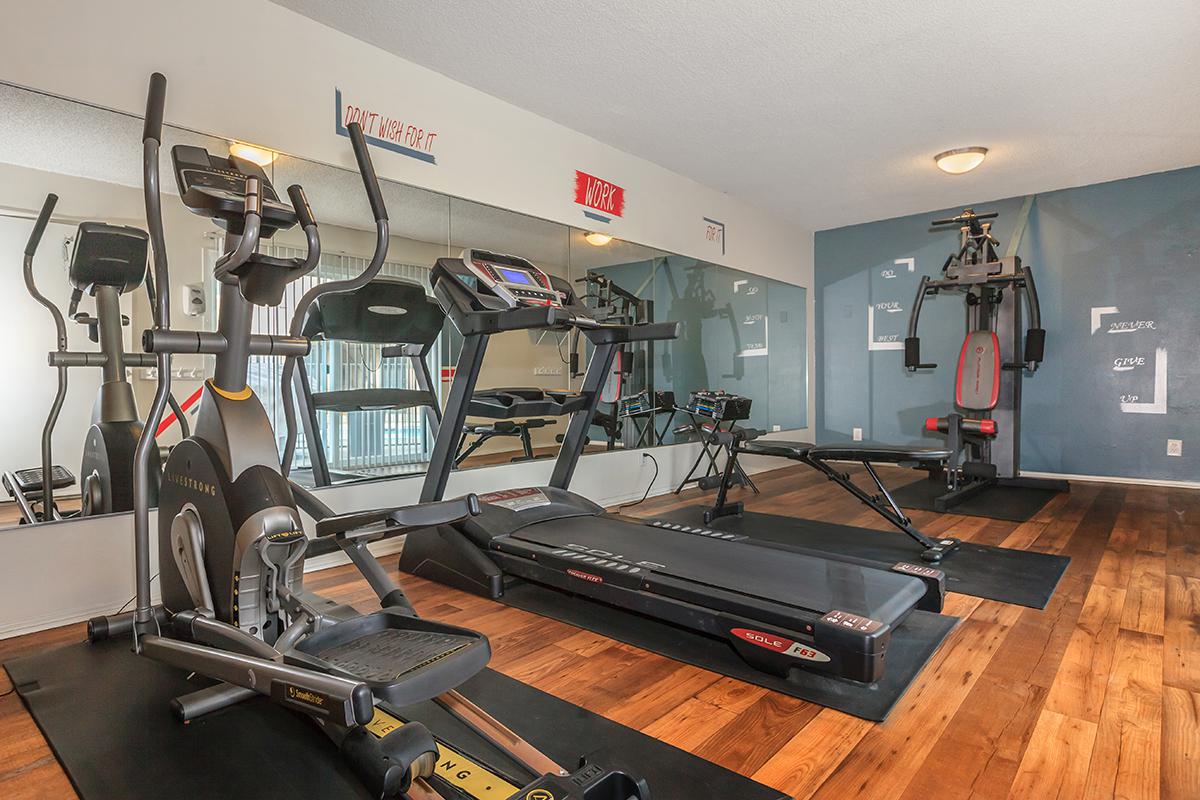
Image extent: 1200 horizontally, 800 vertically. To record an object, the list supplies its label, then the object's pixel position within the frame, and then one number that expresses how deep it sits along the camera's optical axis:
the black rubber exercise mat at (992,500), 4.10
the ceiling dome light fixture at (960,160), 4.55
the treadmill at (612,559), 1.77
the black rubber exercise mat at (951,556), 2.60
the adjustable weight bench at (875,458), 3.08
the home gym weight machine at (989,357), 4.83
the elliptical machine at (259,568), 1.26
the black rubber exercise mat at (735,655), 1.72
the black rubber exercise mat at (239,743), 1.28
